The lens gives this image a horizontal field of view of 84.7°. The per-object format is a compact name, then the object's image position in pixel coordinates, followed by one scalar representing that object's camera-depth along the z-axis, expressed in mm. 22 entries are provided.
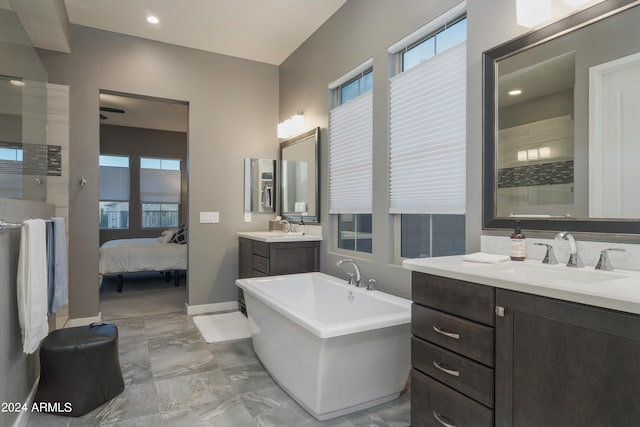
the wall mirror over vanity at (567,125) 1398
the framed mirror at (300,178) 3736
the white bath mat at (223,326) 3302
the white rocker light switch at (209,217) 4191
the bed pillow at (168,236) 5832
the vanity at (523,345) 975
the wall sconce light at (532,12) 1651
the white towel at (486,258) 1651
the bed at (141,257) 5117
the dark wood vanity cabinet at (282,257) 3458
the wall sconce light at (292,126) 3988
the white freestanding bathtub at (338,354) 1854
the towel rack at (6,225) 1580
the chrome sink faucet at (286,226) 4184
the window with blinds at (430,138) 2182
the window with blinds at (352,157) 2994
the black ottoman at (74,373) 2031
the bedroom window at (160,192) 7590
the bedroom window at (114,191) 7230
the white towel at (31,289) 1845
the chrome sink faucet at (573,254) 1481
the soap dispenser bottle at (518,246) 1702
